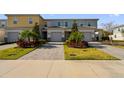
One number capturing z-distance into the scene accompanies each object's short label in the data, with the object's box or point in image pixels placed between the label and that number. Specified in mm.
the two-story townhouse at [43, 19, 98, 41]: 16223
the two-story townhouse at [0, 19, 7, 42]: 15130
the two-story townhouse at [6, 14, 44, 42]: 15941
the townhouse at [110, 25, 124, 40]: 18055
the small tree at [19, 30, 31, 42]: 9646
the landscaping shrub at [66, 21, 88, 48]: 9867
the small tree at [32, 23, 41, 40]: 11662
